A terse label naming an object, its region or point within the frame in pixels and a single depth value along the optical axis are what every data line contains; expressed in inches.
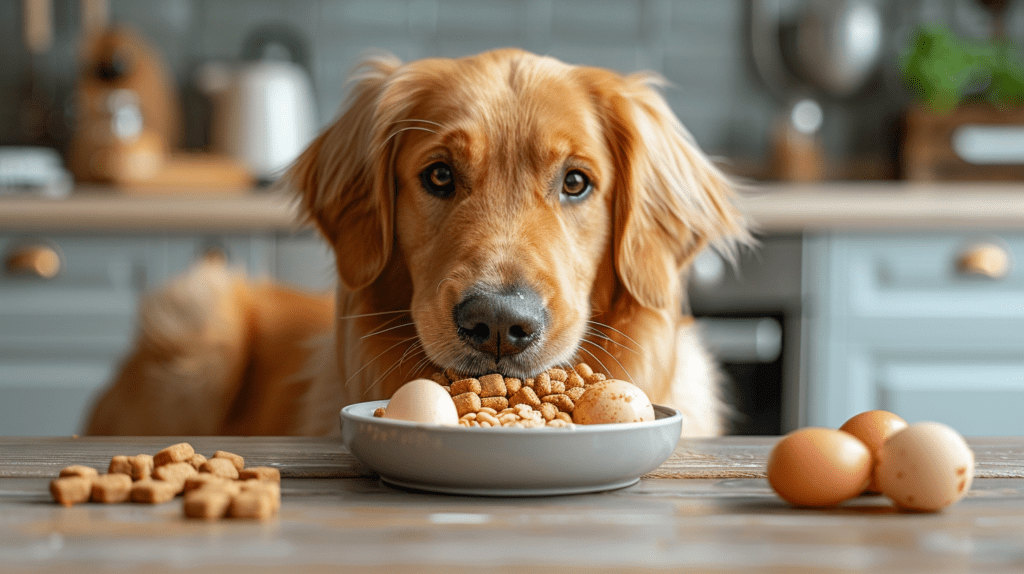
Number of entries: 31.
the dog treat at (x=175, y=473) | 32.0
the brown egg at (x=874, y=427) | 33.1
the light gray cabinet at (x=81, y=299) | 107.3
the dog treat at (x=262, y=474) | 32.9
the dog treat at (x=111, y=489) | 30.2
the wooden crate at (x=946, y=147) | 127.5
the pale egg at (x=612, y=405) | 33.2
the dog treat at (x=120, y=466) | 33.4
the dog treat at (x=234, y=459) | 35.2
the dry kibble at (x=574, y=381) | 39.1
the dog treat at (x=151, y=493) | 30.3
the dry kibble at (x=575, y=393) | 36.8
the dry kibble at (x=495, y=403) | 37.2
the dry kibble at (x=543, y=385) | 38.6
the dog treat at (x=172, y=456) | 34.9
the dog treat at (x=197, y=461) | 35.2
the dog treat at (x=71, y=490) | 29.8
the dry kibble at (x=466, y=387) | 38.3
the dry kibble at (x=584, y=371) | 40.2
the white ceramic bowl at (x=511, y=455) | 30.2
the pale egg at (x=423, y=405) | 33.0
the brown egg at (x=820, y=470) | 30.3
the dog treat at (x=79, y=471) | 31.7
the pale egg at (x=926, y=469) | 29.2
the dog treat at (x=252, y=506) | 27.8
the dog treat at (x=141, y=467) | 33.2
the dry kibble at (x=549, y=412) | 35.1
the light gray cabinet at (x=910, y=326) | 108.5
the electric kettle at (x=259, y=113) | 131.3
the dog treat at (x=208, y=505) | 27.8
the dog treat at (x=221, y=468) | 33.6
